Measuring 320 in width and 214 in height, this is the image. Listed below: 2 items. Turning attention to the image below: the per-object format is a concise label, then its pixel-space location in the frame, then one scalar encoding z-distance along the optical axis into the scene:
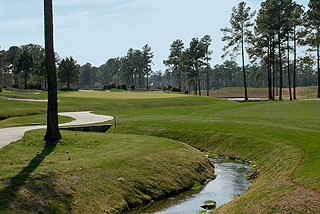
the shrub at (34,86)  91.56
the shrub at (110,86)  112.76
